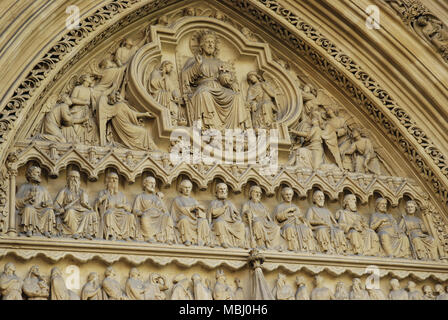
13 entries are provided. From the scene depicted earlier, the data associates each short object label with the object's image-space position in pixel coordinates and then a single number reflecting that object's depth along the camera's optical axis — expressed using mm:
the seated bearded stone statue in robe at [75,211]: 17125
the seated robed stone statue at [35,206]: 16828
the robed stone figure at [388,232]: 19672
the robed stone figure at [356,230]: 19406
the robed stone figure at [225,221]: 18344
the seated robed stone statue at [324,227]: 19109
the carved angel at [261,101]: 20672
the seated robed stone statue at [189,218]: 18047
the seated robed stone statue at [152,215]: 17781
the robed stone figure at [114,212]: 17453
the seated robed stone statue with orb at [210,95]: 20000
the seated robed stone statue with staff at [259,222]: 18625
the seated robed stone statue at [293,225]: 18859
